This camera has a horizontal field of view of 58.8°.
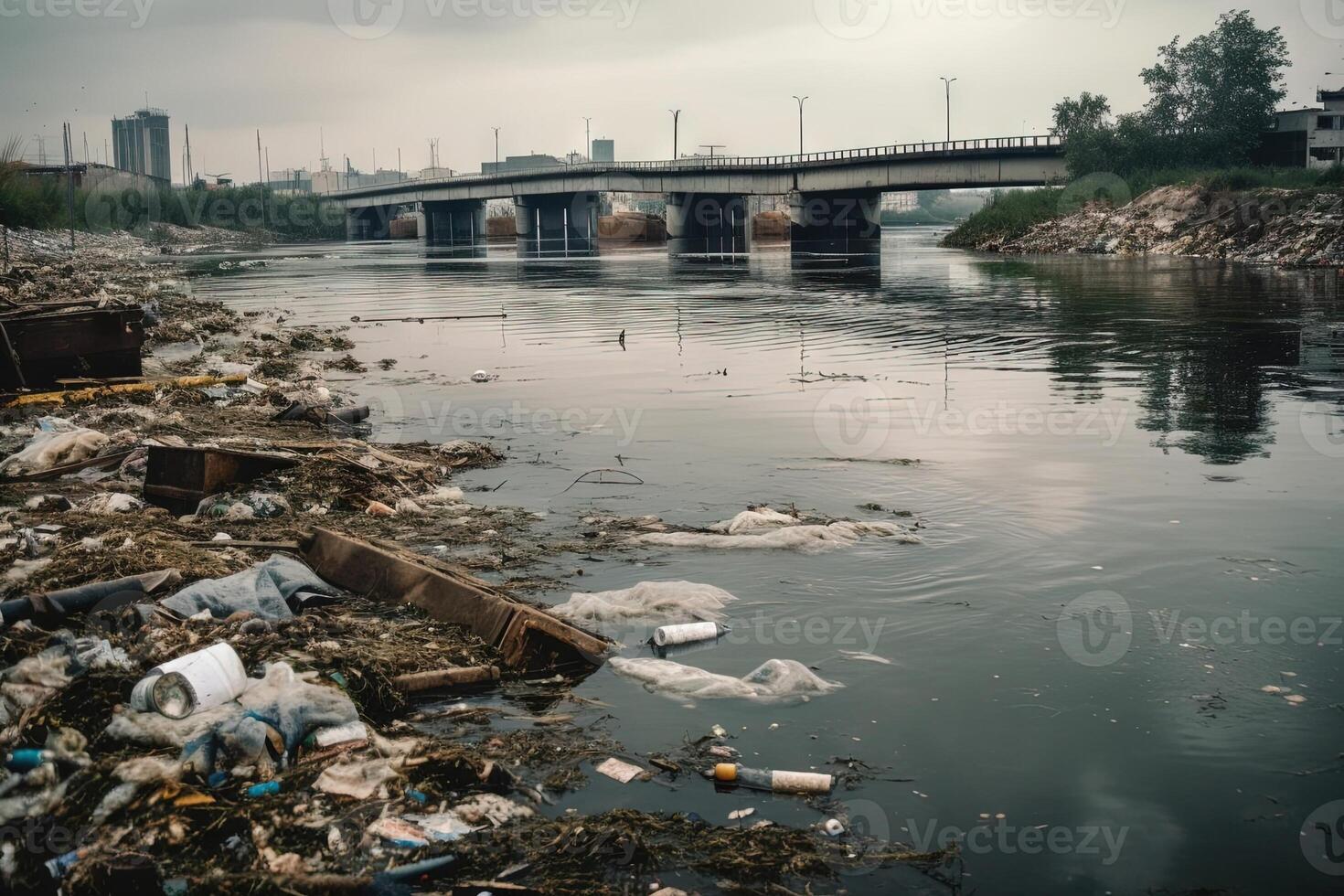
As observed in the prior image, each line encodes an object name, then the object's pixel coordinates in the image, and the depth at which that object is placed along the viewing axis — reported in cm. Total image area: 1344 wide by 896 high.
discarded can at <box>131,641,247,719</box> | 507
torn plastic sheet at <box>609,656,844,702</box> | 598
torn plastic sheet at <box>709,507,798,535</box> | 888
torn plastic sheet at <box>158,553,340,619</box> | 646
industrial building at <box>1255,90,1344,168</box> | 7462
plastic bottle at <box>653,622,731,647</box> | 663
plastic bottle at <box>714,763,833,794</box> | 496
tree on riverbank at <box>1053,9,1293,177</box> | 7362
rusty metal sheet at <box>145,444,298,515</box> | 928
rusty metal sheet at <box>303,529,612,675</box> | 639
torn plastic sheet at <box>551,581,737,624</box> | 705
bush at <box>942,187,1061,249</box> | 7475
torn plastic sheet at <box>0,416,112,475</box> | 1030
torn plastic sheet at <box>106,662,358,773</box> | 489
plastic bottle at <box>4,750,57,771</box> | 464
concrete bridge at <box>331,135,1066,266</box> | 7694
